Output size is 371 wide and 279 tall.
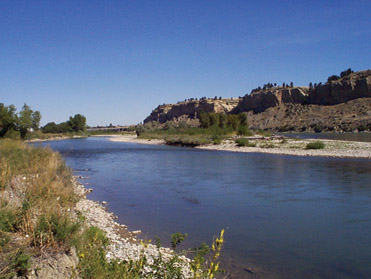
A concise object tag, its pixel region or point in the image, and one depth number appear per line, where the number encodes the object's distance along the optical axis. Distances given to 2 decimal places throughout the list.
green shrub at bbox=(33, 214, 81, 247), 3.88
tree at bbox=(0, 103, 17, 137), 31.61
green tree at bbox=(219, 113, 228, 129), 64.56
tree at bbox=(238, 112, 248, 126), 66.70
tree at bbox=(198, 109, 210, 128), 65.81
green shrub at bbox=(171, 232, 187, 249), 3.64
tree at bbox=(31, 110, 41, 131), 40.24
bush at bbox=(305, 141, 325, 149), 31.86
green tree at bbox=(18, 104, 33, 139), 34.28
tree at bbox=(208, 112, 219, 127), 64.50
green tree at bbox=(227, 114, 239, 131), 63.53
